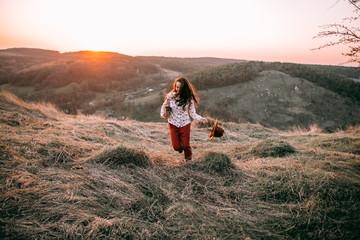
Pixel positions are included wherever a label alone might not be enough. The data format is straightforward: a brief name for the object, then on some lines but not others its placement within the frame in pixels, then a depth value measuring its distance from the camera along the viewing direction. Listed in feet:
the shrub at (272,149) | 13.55
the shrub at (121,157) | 10.35
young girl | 11.81
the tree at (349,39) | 12.63
